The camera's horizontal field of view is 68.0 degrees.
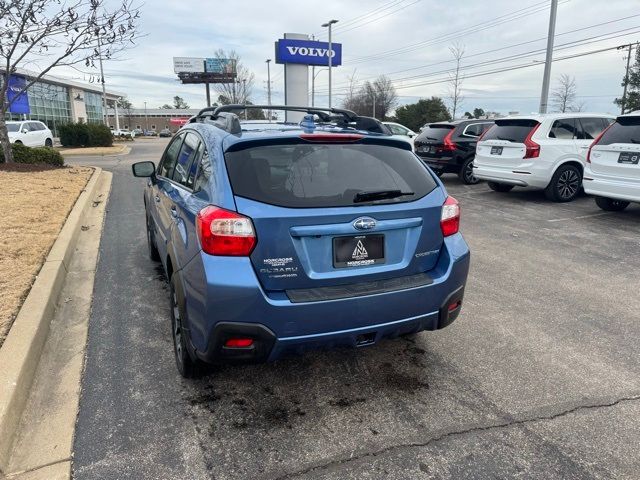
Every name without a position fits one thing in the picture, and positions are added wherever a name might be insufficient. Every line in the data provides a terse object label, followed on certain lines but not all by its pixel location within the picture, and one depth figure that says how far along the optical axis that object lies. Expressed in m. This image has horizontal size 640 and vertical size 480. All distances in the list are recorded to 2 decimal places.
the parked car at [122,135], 52.49
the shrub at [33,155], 14.68
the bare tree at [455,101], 38.87
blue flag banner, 39.61
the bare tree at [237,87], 51.91
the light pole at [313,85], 41.51
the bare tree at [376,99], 65.25
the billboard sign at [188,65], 75.00
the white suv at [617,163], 7.32
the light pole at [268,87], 55.53
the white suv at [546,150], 9.38
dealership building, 42.00
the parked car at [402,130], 18.36
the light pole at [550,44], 16.39
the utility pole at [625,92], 37.51
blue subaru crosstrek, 2.53
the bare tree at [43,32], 11.91
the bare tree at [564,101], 45.62
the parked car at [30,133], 23.08
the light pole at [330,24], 30.55
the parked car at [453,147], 12.16
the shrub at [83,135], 28.47
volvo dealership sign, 29.45
